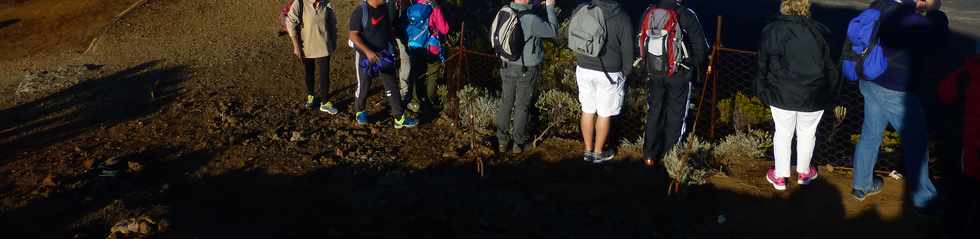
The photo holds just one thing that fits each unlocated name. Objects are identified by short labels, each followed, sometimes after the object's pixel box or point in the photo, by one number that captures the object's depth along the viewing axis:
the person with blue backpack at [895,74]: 5.13
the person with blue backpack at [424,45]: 7.57
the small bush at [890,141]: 7.55
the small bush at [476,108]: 7.98
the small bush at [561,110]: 7.93
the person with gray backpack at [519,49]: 6.38
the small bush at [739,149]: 7.10
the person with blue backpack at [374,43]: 7.24
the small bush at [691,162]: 6.29
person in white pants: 5.44
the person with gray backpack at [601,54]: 6.12
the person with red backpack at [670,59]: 5.93
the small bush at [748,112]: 8.21
